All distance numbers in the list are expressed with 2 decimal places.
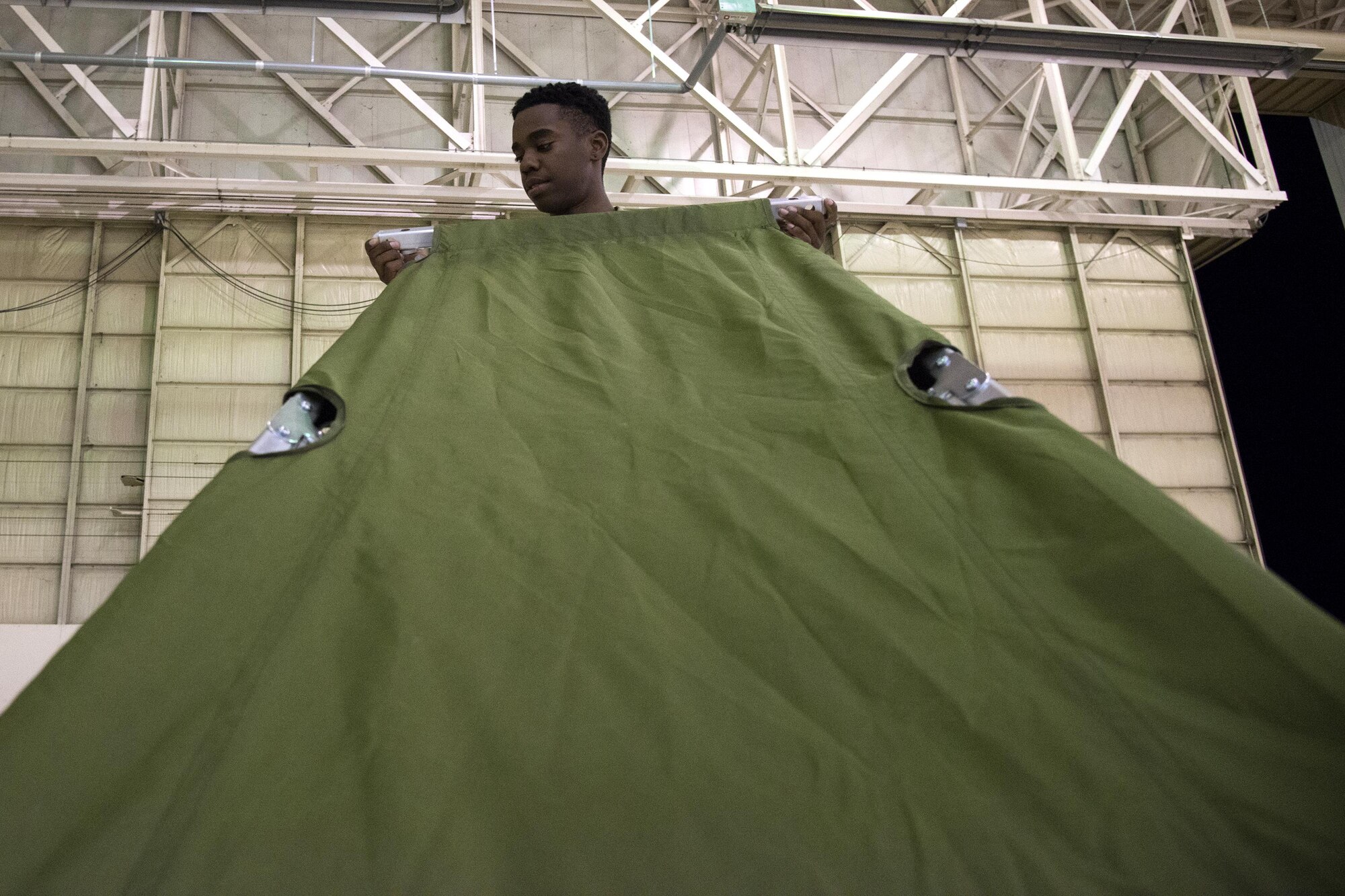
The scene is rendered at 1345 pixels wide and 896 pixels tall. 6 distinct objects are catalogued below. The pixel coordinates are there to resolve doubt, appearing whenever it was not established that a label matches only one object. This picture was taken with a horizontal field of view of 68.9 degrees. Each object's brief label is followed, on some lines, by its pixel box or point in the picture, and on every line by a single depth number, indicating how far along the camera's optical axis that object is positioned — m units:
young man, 1.67
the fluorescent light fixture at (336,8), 4.01
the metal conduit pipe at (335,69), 5.00
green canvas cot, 0.66
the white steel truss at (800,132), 6.36
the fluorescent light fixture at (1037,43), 4.80
